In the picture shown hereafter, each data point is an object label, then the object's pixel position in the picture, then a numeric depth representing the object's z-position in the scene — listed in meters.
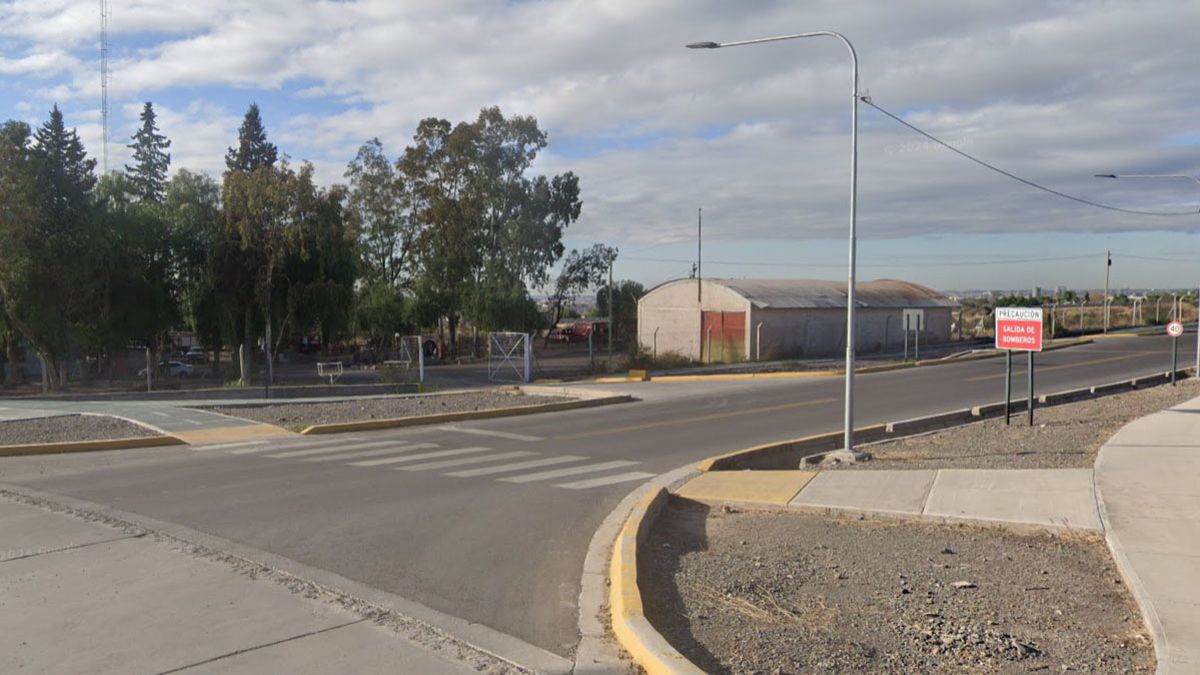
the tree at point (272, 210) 36.06
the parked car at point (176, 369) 42.81
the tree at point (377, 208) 59.16
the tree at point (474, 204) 57.38
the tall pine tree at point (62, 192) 31.95
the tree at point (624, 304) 67.65
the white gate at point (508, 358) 38.12
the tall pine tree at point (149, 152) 70.62
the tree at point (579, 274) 65.62
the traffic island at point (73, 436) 14.79
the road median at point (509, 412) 17.66
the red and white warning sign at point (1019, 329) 16.30
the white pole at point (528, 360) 35.97
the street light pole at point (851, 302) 13.20
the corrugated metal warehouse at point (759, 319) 44.97
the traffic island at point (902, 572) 5.28
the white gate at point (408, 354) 34.33
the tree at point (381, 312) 56.03
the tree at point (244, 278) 36.88
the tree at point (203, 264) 37.28
